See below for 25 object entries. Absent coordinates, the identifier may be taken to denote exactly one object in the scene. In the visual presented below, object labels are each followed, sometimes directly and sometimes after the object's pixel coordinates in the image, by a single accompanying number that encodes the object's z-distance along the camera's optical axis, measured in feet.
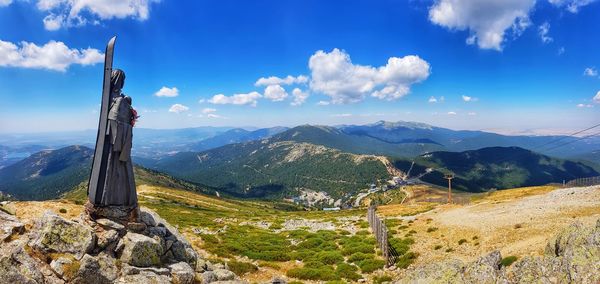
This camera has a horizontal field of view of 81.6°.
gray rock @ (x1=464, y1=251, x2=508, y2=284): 47.01
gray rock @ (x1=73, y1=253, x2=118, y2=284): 48.34
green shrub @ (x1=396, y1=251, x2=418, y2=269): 90.53
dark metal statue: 61.21
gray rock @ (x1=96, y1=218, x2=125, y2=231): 59.06
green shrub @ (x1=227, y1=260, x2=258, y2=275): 89.99
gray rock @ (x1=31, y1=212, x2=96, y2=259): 50.96
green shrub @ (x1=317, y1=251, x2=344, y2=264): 103.30
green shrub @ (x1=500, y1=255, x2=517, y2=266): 68.16
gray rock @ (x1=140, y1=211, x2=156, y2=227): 67.11
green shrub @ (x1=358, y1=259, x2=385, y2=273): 91.76
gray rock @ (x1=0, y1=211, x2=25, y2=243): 50.75
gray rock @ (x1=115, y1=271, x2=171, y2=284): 50.59
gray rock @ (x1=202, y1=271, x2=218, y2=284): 61.56
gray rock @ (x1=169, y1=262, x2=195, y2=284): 56.85
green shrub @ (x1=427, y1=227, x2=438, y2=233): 117.91
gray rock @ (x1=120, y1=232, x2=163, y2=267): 55.42
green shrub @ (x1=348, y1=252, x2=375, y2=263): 101.25
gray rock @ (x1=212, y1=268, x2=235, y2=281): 65.31
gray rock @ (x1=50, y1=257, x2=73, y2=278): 47.75
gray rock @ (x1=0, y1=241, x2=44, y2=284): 42.65
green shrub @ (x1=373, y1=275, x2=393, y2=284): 81.60
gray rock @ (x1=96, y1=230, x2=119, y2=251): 55.31
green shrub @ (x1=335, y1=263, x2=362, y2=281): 87.61
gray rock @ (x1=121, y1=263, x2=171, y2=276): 52.47
